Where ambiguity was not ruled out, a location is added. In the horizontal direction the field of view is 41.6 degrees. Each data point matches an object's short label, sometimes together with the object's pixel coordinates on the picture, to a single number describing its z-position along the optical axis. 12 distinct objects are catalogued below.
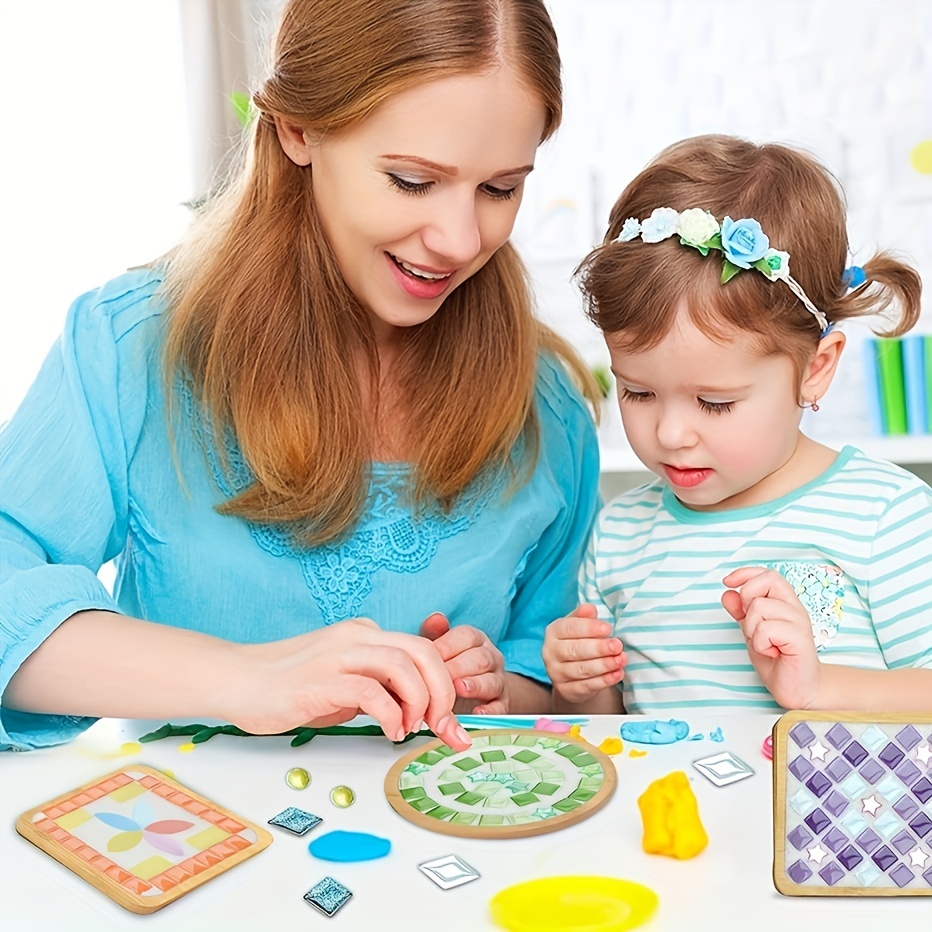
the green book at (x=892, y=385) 2.64
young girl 1.15
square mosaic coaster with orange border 0.79
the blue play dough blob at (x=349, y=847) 0.82
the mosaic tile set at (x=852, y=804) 0.77
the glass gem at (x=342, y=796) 0.90
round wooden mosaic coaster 0.87
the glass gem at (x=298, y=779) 0.93
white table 0.76
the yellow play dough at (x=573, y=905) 0.74
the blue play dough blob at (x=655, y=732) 0.99
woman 1.07
